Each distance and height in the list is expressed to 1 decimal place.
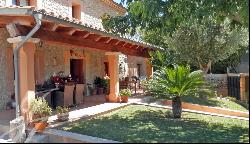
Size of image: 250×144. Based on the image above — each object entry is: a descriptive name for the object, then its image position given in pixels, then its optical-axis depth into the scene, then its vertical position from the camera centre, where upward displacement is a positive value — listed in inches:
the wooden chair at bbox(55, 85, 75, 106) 284.5 -38.3
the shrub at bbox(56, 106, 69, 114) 226.6 -45.6
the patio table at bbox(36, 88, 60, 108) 266.7 -30.6
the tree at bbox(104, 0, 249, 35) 213.7 +61.9
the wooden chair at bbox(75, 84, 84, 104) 305.1 -35.8
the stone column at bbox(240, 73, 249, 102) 430.2 -39.9
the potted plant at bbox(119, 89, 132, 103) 334.1 -42.1
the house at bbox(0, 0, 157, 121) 203.6 +34.0
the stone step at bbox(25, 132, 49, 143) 188.1 -64.6
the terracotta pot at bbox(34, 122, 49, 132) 202.0 -56.1
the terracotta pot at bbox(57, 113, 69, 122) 224.1 -52.1
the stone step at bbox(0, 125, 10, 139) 213.1 -62.3
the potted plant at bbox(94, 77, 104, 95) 425.8 -29.5
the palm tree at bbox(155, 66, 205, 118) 262.2 -19.0
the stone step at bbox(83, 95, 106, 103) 349.9 -52.3
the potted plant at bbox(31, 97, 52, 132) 203.1 -45.4
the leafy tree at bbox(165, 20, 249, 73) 437.0 +57.1
